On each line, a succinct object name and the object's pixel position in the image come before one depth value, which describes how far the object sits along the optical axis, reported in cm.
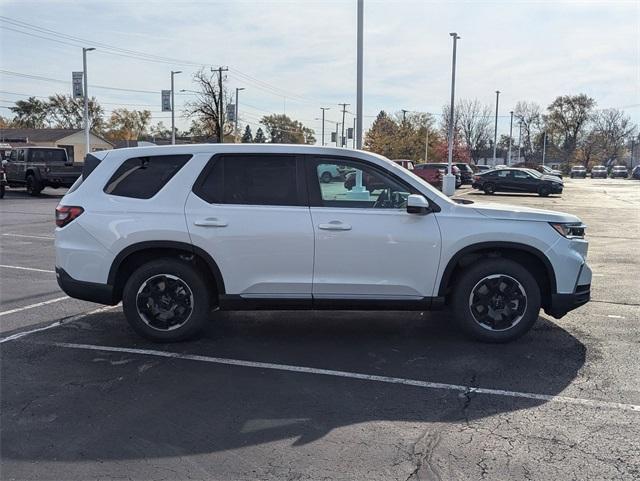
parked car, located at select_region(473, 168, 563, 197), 3147
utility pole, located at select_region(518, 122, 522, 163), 10542
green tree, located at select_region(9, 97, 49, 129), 8962
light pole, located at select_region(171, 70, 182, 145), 4999
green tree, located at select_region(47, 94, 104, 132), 8756
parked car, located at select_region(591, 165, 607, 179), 7891
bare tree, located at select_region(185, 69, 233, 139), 5525
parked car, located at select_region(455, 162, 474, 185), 4109
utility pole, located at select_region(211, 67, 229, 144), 5447
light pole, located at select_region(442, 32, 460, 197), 2833
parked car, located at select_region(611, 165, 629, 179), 7775
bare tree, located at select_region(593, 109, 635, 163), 10075
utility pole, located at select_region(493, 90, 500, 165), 6588
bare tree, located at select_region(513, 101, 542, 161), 10194
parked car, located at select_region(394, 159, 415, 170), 3138
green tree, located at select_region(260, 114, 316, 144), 10567
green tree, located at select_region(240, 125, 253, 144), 12225
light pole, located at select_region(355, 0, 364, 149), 1832
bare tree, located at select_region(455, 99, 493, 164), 7765
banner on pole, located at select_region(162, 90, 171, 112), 4859
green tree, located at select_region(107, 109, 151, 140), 9031
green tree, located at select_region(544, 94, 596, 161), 9725
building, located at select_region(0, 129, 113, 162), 6431
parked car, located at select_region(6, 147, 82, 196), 2473
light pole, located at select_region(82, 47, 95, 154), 3750
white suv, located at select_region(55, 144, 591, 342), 517
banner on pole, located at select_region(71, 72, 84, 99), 3750
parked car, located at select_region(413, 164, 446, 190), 3275
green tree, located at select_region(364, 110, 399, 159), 6956
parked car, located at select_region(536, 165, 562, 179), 5169
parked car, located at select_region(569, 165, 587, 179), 7981
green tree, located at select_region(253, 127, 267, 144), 11408
